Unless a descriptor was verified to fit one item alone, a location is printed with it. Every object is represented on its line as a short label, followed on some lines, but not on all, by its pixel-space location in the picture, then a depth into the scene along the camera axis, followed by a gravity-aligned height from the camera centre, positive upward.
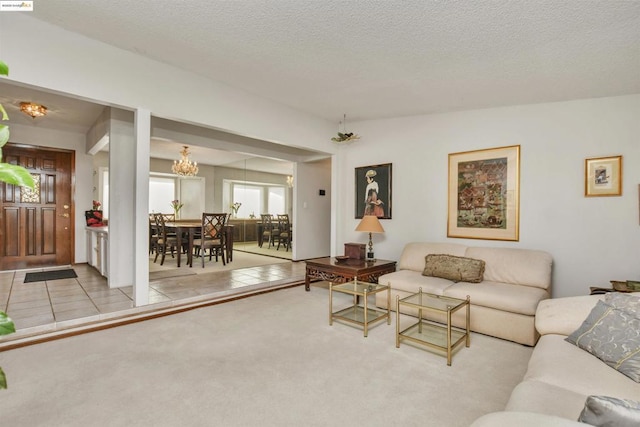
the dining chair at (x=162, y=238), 5.90 -0.52
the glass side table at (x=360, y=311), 2.94 -1.02
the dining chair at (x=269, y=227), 7.74 -0.38
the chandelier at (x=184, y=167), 6.68 +0.98
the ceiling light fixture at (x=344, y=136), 4.96 +1.23
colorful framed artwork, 3.77 +0.25
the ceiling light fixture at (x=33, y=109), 4.20 +1.39
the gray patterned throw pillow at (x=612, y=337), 1.52 -0.65
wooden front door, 5.16 -0.06
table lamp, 4.21 -0.17
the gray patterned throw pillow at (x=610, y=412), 0.86 -0.56
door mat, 4.48 -0.99
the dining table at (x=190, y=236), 5.75 -0.47
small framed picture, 3.21 +0.40
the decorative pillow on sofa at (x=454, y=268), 3.31 -0.60
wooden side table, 3.74 -0.71
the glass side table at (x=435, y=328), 2.41 -1.02
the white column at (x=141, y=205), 3.26 +0.06
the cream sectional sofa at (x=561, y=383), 1.09 -0.77
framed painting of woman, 4.88 +0.36
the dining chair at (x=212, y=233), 5.73 -0.41
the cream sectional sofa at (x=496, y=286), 2.71 -0.73
